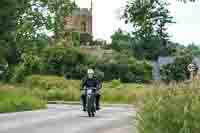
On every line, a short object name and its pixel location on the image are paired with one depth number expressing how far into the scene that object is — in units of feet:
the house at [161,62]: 246.60
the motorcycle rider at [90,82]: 88.94
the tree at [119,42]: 306.25
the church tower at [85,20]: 409.08
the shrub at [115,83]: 201.94
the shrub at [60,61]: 239.91
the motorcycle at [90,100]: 88.17
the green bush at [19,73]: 225.97
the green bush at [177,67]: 233.25
